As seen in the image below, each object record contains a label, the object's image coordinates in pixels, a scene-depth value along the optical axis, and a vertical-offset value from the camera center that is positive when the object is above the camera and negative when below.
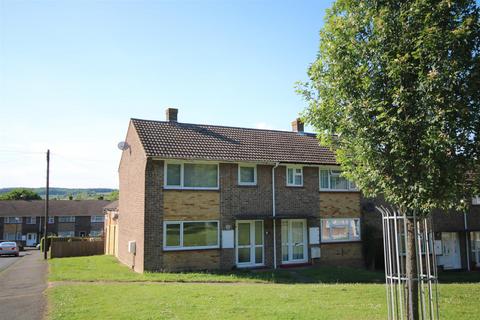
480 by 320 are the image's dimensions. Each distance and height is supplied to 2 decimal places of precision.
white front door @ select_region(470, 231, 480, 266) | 26.12 -1.71
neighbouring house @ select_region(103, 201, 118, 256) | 27.88 -0.86
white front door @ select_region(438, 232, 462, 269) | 25.41 -2.03
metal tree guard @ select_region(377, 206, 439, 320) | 7.34 -0.64
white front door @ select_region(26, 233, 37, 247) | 69.62 -3.24
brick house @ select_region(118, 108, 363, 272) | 18.45 +0.84
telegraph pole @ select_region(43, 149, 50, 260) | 31.18 +3.43
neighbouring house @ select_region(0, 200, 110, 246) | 68.81 +0.20
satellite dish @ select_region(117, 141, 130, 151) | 22.09 +3.96
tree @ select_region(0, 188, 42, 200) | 98.46 +6.13
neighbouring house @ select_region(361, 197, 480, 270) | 25.02 -1.28
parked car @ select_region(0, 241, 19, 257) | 40.73 -2.78
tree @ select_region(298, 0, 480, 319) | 6.75 +2.06
